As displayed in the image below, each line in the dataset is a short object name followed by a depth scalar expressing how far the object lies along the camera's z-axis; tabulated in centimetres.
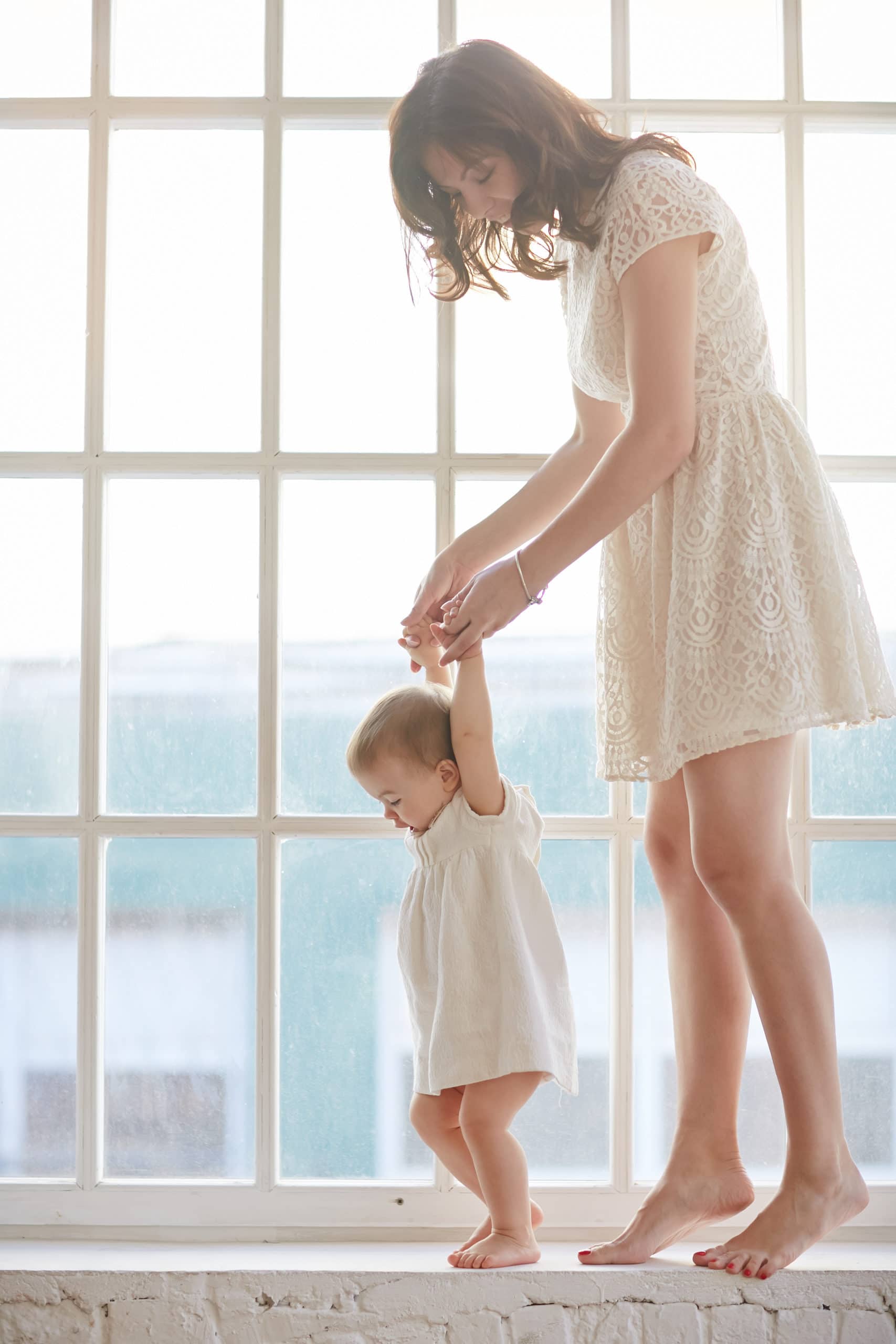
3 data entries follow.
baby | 400
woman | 387
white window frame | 423
